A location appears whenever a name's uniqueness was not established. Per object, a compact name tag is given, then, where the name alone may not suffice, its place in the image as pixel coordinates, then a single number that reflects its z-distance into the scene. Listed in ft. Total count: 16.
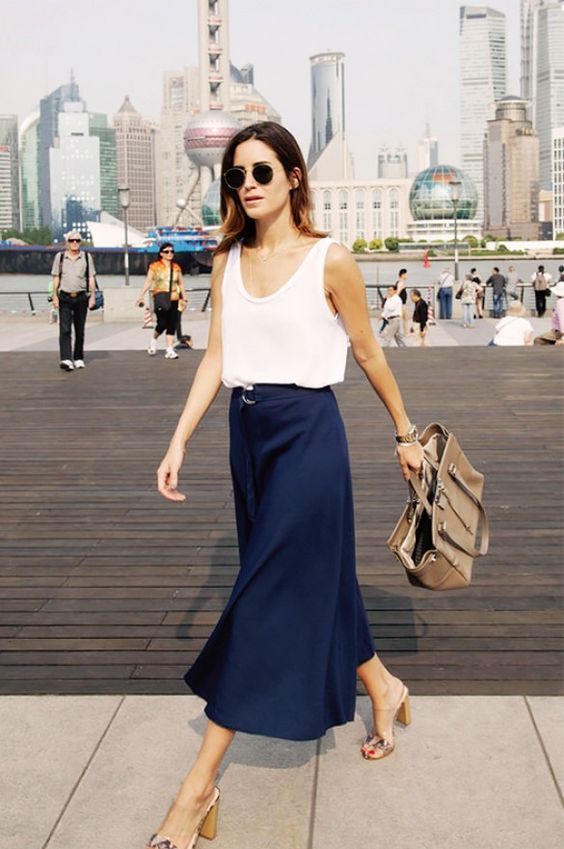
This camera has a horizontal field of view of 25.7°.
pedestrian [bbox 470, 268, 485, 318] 100.12
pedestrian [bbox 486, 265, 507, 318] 100.53
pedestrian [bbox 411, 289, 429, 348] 72.13
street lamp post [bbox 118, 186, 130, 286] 109.85
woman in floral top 50.14
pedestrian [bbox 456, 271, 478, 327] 88.28
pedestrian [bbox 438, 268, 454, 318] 99.19
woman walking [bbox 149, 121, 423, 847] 9.94
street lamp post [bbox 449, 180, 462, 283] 128.26
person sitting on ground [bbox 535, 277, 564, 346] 54.13
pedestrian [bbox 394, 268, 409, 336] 74.42
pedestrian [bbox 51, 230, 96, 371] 44.27
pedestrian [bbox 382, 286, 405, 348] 67.51
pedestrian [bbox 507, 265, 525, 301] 104.40
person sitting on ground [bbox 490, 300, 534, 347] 53.06
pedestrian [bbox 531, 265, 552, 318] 100.37
